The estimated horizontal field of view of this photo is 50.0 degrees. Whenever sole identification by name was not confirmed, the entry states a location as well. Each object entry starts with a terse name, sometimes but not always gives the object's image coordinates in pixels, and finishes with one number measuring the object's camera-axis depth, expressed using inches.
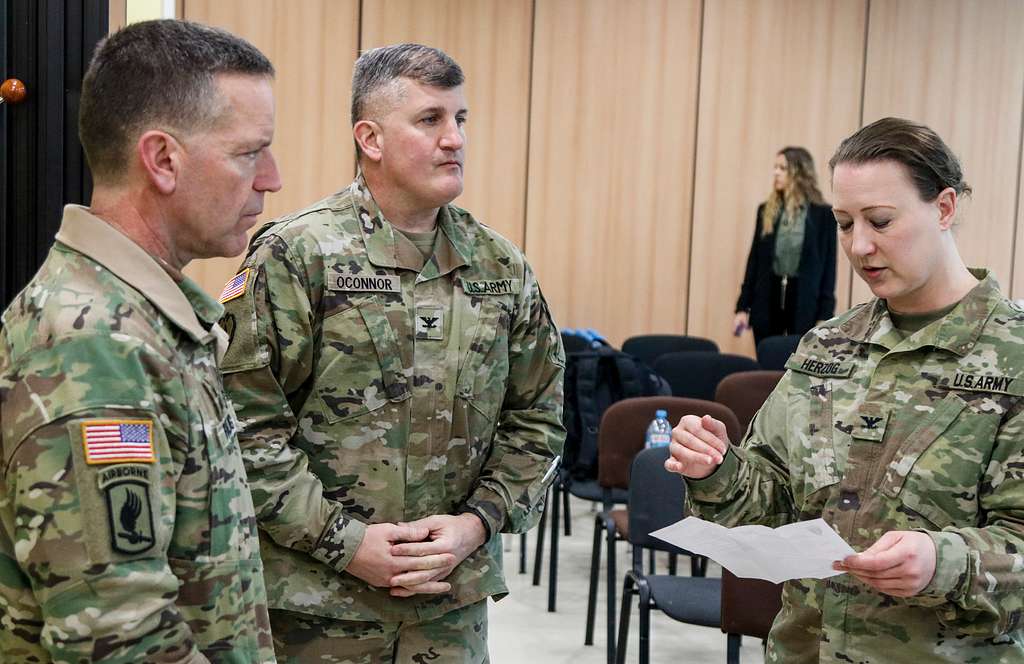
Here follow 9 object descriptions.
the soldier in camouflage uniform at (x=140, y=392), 44.6
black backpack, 191.3
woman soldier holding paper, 66.4
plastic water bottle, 168.6
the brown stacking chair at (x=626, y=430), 173.2
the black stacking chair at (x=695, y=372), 233.9
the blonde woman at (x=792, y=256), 283.7
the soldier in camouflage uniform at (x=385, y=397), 79.6
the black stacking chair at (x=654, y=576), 132.8
